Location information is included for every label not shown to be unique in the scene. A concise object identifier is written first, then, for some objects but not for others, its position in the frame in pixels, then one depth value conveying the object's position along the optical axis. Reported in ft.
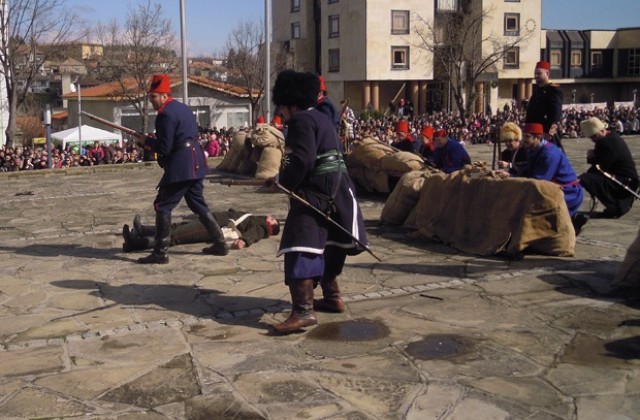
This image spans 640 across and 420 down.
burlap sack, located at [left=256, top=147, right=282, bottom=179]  36.20
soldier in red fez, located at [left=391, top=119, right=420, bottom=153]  37.86
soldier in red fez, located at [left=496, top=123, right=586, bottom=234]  25.39
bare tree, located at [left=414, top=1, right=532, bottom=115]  151.74
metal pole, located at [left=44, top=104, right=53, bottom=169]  59.26
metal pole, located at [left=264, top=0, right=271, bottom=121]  66.13
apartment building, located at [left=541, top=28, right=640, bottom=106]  192.24
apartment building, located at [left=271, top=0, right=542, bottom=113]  157.28
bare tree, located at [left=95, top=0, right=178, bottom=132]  121.49
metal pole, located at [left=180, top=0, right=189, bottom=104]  58.29
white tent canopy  91.61
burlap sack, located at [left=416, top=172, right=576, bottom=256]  23.76
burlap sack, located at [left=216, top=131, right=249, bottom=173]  51.54
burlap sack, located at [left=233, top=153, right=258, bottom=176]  49.60
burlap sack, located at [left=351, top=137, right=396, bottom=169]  36.35
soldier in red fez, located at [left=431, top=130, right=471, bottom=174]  32.63
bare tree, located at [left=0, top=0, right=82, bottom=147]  87.40
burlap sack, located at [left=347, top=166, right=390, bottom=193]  36.65
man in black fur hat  16.76
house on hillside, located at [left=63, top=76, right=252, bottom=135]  134.10
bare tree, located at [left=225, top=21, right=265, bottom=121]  128.67
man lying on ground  25.89
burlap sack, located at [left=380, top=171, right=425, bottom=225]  29.55
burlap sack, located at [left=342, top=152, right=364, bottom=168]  38.09
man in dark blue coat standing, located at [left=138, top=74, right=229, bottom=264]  23.40
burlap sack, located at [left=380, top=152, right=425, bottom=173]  33.57
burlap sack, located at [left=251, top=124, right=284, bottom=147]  38.50
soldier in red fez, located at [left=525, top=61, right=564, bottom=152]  29.94
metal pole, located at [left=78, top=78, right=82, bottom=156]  86.50
